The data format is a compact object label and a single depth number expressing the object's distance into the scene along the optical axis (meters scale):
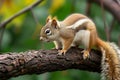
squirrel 5.27
